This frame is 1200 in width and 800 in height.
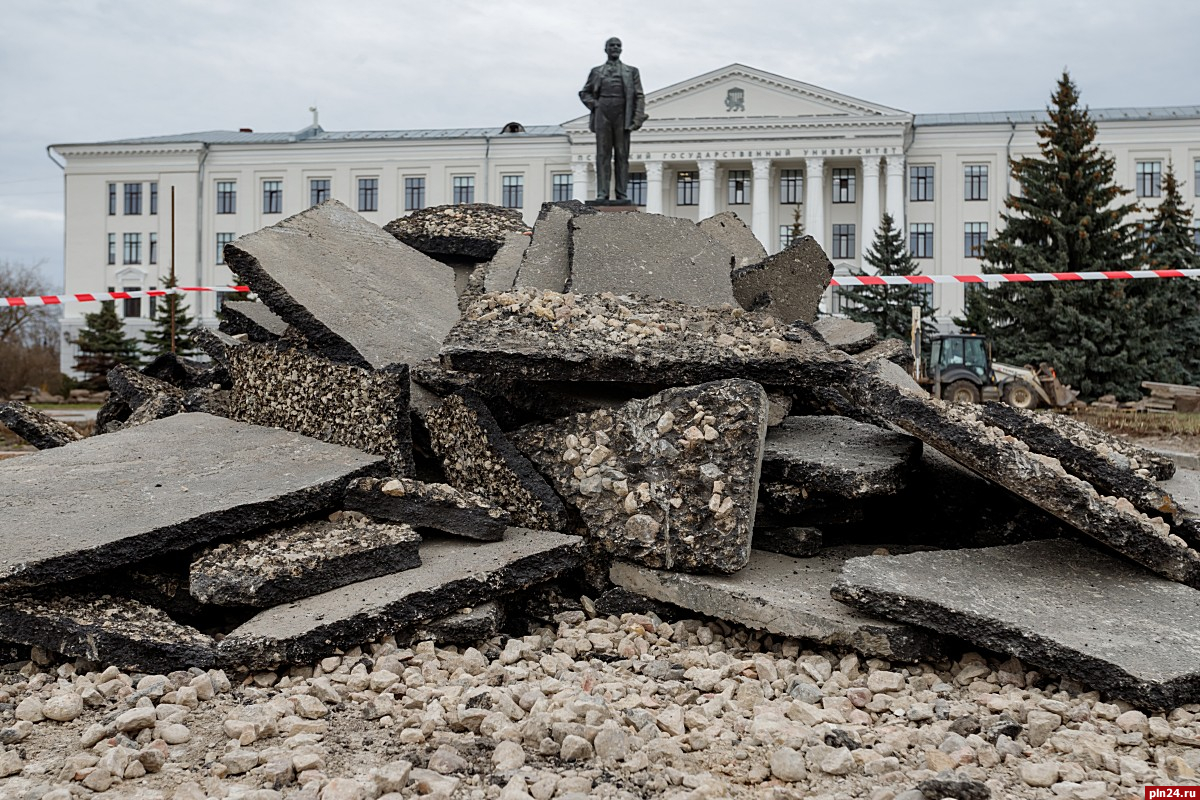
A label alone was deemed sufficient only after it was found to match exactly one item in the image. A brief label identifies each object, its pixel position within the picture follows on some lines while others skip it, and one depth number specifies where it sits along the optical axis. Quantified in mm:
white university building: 42094
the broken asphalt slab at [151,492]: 3213
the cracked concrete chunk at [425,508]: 3596
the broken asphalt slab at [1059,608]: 2766
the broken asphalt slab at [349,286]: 4430
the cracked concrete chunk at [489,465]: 3795
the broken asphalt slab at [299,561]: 3229
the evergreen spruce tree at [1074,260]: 23781
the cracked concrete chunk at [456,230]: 6168
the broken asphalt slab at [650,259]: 5156
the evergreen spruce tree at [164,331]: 31500
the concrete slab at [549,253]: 5281
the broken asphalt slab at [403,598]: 3035
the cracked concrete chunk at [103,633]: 3043
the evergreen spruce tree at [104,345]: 30906
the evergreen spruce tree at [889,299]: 30344
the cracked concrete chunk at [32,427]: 5172
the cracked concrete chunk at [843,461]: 3742
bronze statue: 10281
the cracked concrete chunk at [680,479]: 3553
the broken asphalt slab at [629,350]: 3834
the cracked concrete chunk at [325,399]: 3990
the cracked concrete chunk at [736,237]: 6508
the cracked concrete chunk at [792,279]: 5859
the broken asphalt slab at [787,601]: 3150
